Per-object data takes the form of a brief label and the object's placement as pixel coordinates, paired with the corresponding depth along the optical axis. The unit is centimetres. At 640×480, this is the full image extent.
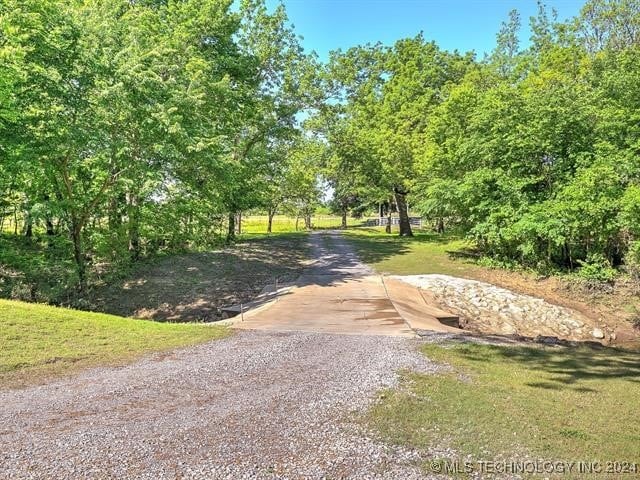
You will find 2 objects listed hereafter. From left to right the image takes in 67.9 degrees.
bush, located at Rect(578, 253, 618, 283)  1546
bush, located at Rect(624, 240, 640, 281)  1485
